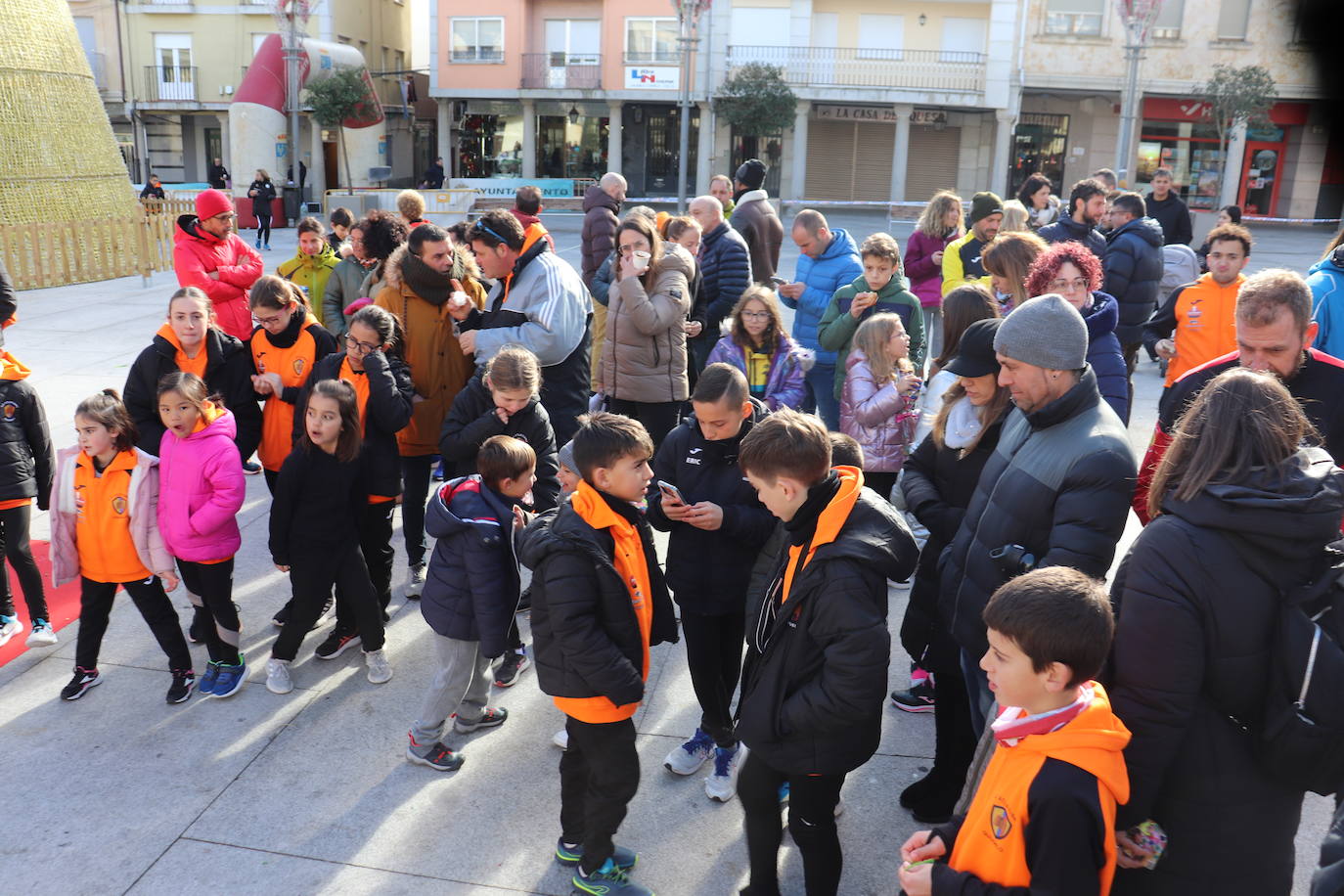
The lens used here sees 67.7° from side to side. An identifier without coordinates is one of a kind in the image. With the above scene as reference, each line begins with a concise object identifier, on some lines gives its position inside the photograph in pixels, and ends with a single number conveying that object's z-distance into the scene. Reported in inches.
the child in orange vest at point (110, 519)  166.1
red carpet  190.1
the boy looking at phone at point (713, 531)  141.9
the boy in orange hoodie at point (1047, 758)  81.7
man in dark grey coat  107.1
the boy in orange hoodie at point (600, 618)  121.0
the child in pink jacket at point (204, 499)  167.8
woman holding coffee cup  217.2
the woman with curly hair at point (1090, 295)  162.9
